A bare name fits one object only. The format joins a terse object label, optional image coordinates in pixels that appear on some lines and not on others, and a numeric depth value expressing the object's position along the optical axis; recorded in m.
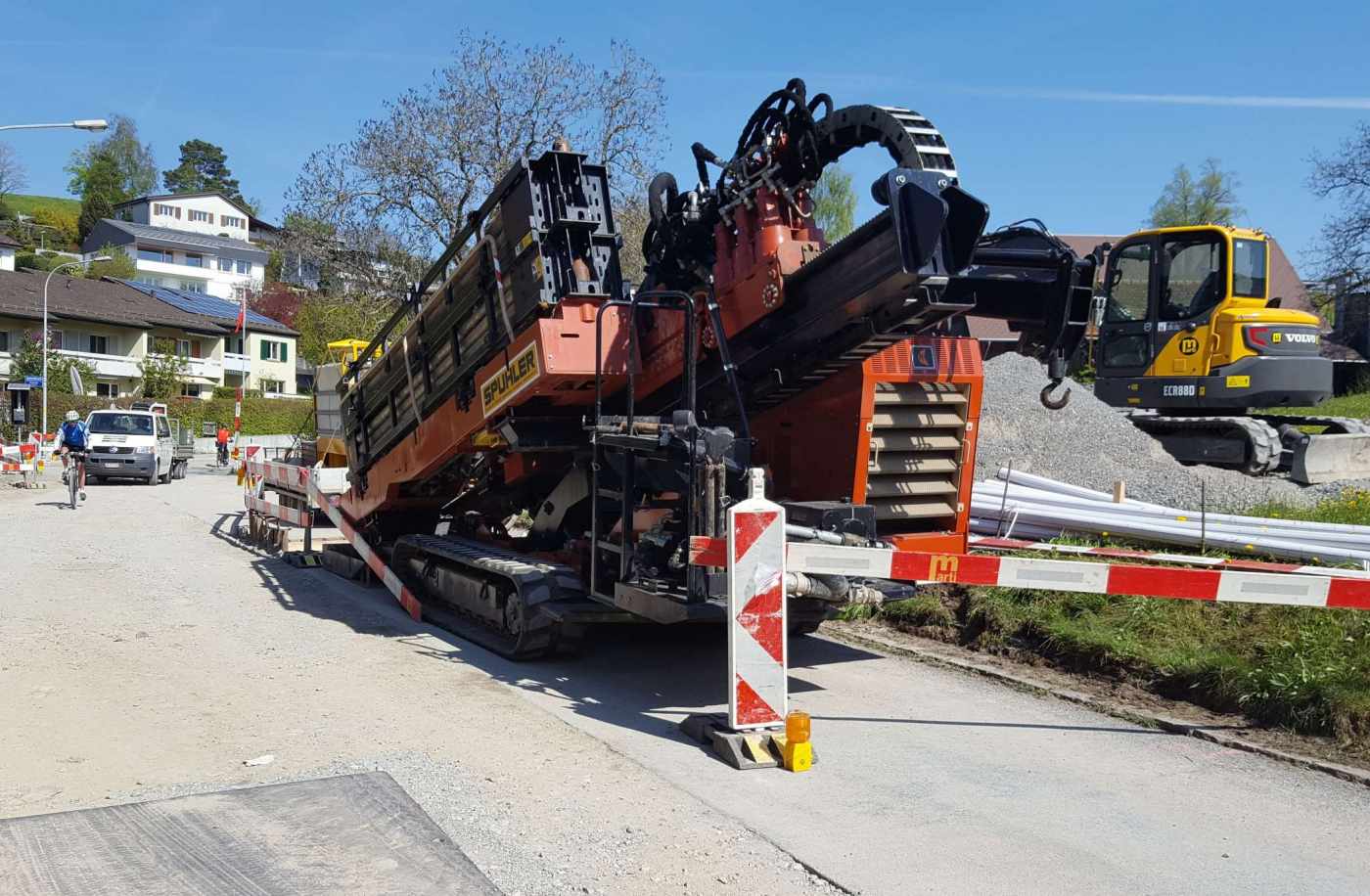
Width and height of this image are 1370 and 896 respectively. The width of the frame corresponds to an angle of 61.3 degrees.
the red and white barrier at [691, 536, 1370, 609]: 5.83
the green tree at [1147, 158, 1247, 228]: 65.50
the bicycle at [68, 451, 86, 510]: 19.70
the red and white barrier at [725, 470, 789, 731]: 5.82
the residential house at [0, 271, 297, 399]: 53.53
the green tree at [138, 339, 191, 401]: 52.09
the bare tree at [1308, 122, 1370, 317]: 43.53
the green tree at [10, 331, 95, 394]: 47.12
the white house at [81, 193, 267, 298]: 83.81
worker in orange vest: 35.66
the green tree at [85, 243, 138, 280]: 74.81
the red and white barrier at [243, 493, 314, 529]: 12.98
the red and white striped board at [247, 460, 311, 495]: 13.02
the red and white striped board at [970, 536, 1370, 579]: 6.58
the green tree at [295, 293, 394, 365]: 26.91
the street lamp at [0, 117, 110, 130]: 19.03
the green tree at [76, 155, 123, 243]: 97.75
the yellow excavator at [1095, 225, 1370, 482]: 14.66
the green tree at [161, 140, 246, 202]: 122.94
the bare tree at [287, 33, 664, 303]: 24.81
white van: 26.05
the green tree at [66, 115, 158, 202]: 106.31
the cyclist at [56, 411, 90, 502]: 20.67
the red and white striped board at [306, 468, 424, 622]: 9.56
